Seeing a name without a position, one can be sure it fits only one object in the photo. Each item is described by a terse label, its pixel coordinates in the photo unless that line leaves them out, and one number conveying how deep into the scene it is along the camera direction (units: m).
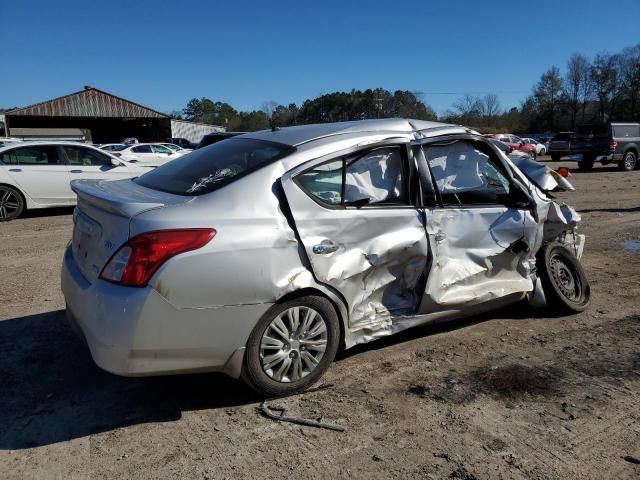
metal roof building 50.38
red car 33.16
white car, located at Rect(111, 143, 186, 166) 19.06
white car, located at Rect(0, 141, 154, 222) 10.14
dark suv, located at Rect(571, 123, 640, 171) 21.22
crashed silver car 2.81
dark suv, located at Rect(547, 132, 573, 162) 30.08
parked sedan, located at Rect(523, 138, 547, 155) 38.22
